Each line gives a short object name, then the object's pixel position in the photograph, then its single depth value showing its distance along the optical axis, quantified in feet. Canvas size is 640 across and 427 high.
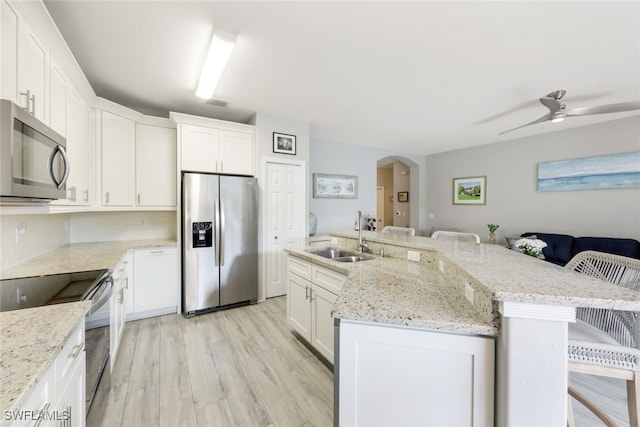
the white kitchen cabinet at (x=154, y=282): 9.24
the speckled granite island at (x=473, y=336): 2.84
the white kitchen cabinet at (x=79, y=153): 6.47
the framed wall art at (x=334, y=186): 15.40
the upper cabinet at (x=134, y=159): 8.84
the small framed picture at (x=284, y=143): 11.79
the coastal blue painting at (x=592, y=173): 11.50
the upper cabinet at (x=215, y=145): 9.96
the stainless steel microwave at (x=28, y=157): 3.20
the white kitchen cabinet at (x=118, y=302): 6.15
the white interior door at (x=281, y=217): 11.74
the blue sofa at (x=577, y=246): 10.91
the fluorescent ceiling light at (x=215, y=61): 5.99
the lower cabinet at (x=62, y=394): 2.37
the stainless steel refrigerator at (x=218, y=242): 9.62
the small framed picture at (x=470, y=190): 16.81
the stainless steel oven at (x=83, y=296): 4.44
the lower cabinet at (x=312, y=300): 6.32
